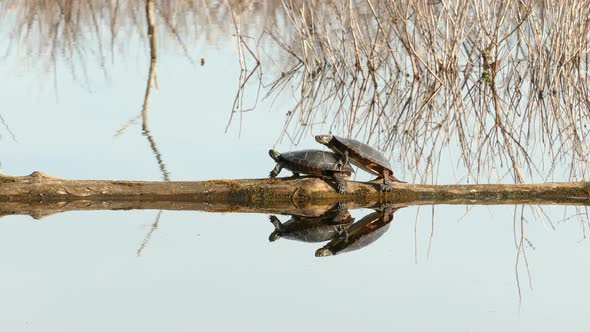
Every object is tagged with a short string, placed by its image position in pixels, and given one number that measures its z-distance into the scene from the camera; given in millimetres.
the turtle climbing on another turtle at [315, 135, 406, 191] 11789
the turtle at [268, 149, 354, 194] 11680
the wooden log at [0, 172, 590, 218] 11375
